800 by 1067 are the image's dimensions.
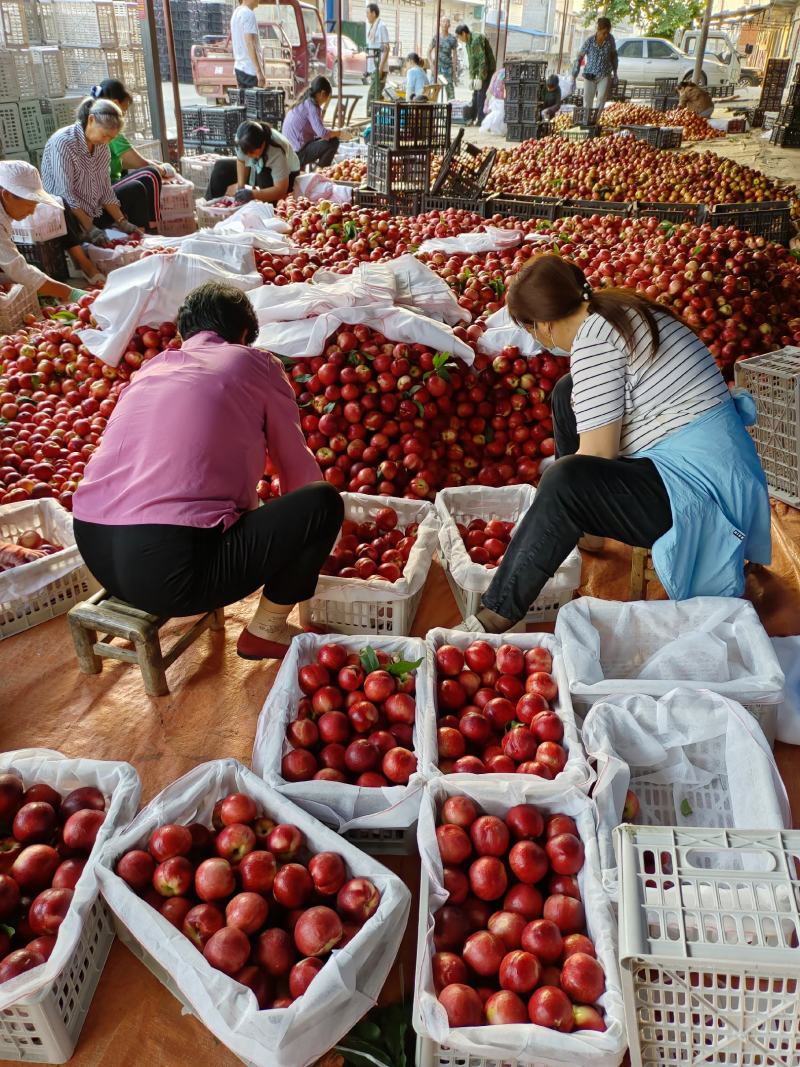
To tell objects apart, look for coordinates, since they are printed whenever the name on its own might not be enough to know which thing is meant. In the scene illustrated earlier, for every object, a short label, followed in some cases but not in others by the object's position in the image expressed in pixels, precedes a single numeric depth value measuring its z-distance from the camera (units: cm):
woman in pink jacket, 216
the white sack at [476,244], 491
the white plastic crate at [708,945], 117
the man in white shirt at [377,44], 1459
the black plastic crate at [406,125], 646
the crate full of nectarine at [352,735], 186
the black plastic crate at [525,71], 1171
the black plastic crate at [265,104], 1015
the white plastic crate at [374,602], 254
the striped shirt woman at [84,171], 604
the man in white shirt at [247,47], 959
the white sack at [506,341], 365
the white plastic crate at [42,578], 265
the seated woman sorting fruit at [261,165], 701
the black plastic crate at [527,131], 1230
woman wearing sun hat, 482
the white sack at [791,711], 226
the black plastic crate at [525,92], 1194
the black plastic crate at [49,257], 600
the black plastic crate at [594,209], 638
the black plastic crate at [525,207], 634
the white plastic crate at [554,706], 182
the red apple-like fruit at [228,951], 146
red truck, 1412
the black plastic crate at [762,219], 614
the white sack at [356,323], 350
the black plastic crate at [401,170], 659
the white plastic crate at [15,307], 503
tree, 2402
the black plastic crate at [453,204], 639
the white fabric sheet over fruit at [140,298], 388
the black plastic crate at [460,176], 664
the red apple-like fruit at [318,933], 151
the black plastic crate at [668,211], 641
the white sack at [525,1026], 134
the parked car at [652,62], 2081
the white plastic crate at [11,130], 799
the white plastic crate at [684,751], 191
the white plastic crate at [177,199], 765
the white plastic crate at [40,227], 564
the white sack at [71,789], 143
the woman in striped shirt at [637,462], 238
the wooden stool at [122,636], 238
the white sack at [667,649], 209
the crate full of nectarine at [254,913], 139
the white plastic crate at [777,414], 331
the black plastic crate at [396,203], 668
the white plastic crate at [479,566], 260
